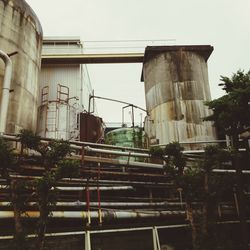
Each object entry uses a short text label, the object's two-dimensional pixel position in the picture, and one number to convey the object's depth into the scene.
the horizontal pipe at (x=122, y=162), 9.31
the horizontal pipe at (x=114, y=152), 8.96
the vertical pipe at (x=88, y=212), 7.42
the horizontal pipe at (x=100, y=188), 8.29
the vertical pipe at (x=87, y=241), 7.66
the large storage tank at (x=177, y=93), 15.47
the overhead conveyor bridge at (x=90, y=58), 19.70
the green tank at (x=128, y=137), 17.03
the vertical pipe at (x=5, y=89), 10.75
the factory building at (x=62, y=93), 17.86
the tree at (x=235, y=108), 9.77
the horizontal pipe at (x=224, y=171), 9.80
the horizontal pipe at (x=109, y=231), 7.10
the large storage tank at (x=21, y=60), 12.77
